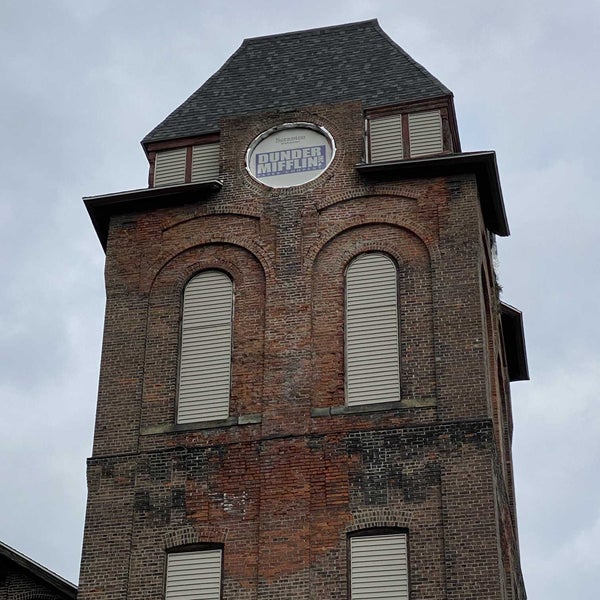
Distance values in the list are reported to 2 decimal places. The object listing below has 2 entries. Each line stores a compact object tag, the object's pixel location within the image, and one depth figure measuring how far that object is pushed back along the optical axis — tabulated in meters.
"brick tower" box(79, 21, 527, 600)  25.03
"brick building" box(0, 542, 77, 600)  27.34
